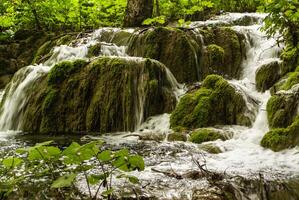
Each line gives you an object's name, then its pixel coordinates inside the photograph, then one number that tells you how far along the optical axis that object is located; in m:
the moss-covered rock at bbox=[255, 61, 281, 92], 7.55
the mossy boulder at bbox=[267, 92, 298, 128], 5.52
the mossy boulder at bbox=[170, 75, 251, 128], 6.47
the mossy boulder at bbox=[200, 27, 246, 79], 8.73
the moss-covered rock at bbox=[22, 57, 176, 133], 6.95
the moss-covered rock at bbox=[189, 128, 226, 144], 5.58
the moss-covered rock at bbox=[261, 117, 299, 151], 4.93
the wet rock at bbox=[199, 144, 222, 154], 4.98
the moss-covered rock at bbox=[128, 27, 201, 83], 8.40
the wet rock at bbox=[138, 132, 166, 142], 5.89
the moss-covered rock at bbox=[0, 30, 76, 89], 11.77
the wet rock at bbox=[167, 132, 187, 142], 5.76
